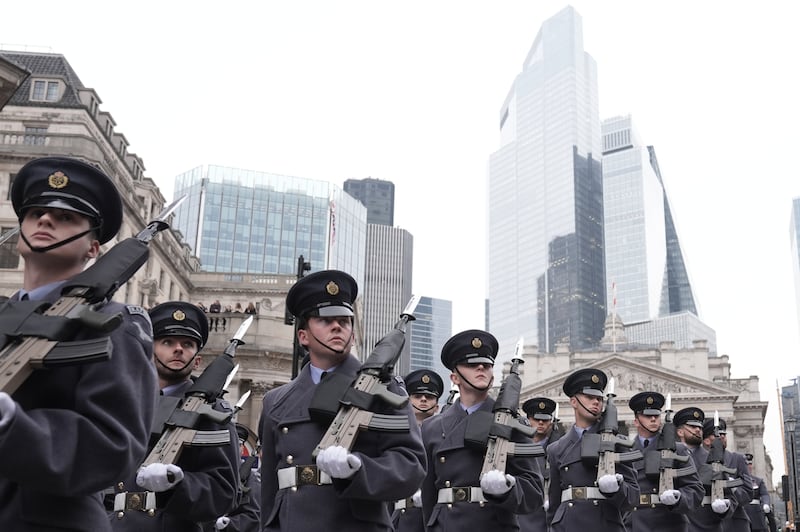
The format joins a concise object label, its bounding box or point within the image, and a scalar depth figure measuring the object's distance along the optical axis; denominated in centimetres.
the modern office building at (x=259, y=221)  12262
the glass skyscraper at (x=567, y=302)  19175
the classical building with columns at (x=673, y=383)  8356
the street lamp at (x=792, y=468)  2803
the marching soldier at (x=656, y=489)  1141
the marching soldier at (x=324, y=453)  499
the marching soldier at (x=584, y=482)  966
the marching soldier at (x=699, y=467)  1330
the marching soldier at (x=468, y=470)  730
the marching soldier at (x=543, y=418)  1293
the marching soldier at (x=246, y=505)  962
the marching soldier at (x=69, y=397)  315
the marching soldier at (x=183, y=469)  572
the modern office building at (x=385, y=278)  17790
